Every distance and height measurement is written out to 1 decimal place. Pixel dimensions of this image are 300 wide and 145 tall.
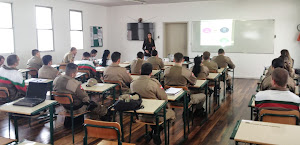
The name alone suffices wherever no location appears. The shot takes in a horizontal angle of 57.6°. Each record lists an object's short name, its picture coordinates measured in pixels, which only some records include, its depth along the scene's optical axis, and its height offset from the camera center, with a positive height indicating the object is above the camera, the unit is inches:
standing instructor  365.4 +10.2
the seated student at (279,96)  113.7 -19.7
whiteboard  375.9 +20.1
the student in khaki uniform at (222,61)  282.0 -10.3
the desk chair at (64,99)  156.0 -26.7
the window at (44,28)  362.9 +33.1
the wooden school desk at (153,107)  122.3 -25.9
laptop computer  141.8 -20.0
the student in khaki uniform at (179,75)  181.8 -16.1
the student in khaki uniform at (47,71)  225.9 -15.4
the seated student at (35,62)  292.5 -10.2
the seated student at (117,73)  203.8 -15.8
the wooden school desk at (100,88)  175.9 -23.7
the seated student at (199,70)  211.0 -14.6
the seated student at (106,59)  301.4 -7.9
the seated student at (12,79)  187.9 -18.2
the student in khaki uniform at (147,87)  143.7 -18.7
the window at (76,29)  418.6 +35.5
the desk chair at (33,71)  284.0 -19.3
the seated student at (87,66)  269.1 -13.7
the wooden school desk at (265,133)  87.0 -27.9
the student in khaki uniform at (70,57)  329.9 -5.7
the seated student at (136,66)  265.6 -13.9
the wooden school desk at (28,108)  127.3 -26.9
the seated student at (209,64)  243.0 -11.5
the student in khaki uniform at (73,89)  165.2 -22.3
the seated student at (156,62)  280.1 -10.7
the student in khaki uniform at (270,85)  158.9 -18.7
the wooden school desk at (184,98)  149.0 -25.6
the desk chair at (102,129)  98.3 -28.4
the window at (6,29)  317.1 +27.7
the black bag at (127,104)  122.3 -23.3
